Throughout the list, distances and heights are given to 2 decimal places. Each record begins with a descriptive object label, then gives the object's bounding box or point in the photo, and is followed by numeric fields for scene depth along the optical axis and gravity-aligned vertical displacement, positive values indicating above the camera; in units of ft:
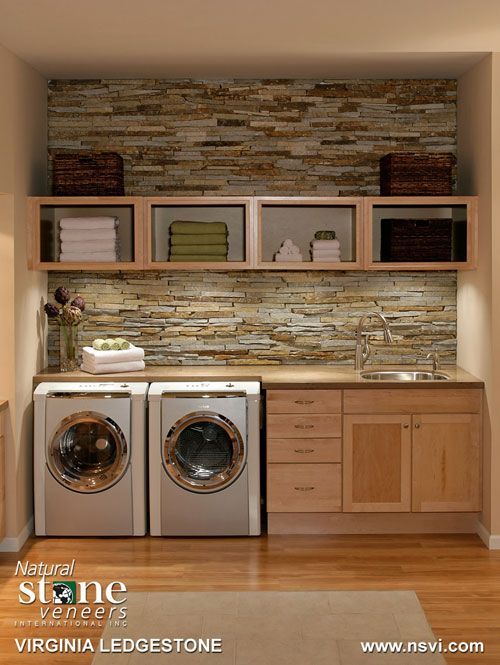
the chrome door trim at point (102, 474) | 16.48 -2.62
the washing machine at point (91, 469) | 16.49 -2.78
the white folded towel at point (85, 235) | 17.37 +1.57
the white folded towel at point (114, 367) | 17.19 -0.97
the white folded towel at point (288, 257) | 17.66 +1.15
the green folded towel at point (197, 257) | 17.49 +1.15
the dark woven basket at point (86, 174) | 17.42 +2.75
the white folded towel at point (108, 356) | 17.16 -0.74
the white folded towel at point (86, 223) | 17.38 +1.81
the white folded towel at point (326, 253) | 17.54 +1.22
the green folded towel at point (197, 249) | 17.49 +1.31
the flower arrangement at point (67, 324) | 17.62 -0.13
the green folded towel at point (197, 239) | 17.49 +1.50
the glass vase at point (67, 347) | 17.67 -0.58
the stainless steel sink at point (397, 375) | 17.97 -1.19
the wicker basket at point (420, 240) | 17.47 +1.46
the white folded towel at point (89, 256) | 17.39 +1.17
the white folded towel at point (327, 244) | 17.54 +1.39
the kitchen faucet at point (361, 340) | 17.66 -0.48
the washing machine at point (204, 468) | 16.47 -2.77
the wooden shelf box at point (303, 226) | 18.47 +1.84
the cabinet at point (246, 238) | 17.22 +1.51
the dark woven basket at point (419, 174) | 17.43 +2.73
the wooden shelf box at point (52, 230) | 17.03 +1.67
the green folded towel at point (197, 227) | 17.49 +1.73
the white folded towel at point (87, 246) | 17.38 +1.36
